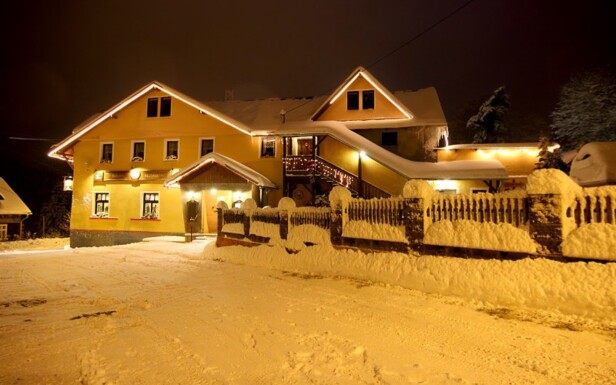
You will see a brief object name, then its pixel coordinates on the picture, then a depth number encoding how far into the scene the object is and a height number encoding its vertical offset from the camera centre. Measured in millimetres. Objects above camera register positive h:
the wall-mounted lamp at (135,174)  23547 +2668
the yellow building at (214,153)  21000 +3939
